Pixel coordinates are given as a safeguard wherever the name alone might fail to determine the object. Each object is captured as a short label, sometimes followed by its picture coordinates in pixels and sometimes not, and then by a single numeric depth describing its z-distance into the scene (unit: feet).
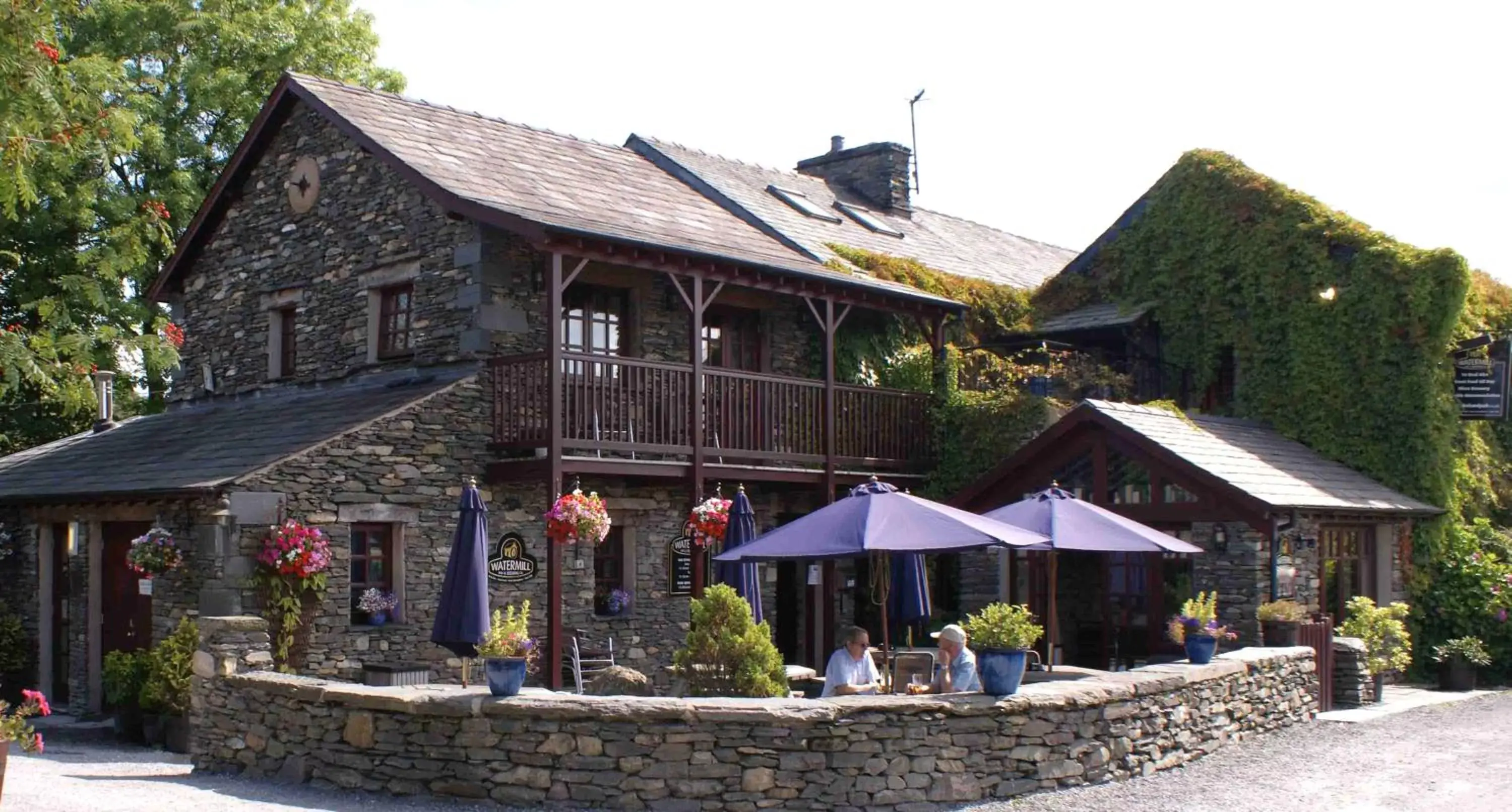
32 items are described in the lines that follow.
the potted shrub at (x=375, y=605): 49.37
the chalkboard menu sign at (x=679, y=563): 58.49
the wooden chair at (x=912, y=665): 41.57
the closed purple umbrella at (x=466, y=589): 41.16
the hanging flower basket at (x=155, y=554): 47.14
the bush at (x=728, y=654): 36.52
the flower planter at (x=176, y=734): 44.47
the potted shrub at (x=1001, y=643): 34.30
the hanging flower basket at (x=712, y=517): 49.42
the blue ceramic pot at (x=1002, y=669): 34.24
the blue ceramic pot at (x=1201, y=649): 42.34
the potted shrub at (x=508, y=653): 33.12
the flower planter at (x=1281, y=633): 50.75
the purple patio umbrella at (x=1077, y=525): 42.63
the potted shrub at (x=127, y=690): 46.34
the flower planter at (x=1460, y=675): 58.80
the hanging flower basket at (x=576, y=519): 47.34
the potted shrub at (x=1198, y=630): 42.47
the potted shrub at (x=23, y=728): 29.48
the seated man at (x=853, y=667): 38.52
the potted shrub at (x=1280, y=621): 50.83
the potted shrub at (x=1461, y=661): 58.80
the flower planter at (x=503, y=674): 33.09
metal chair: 53.52
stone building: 49.52
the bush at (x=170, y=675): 44.83
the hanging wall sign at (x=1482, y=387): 63.41
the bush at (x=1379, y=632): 56.49
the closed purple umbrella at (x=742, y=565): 46.34
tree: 73.51
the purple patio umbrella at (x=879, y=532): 38.06
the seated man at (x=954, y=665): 37.47
